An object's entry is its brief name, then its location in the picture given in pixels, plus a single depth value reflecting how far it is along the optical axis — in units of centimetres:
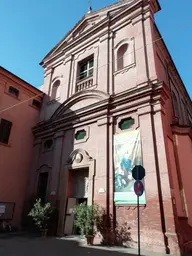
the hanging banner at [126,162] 820
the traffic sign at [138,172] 584
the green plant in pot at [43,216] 941
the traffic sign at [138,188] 562
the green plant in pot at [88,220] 770
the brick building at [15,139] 1145
